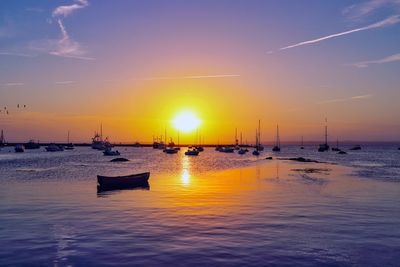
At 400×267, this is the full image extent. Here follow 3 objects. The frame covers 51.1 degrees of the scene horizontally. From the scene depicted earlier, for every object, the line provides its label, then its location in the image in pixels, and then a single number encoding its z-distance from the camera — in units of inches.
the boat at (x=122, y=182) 1957.4
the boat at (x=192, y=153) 7396.7
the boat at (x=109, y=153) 6624.0
